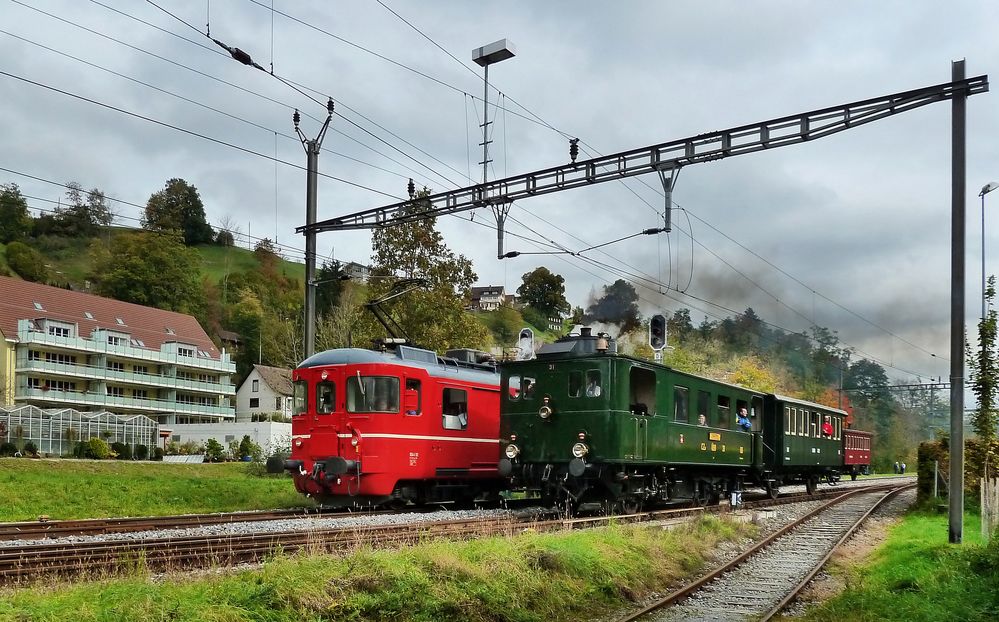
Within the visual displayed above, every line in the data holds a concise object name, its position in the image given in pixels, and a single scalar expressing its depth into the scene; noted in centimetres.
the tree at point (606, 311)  2746
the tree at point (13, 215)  9738
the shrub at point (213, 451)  4769
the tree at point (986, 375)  1850
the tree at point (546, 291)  11731
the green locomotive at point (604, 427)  1775
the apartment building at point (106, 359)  5794
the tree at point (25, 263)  8906
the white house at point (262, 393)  7456
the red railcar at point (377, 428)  1806
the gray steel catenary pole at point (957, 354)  1438
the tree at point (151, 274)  8244
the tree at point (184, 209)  11331
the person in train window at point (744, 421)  2361
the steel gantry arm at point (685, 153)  1617
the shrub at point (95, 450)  4356
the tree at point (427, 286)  3184
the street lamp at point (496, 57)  1981
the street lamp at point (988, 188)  2256
